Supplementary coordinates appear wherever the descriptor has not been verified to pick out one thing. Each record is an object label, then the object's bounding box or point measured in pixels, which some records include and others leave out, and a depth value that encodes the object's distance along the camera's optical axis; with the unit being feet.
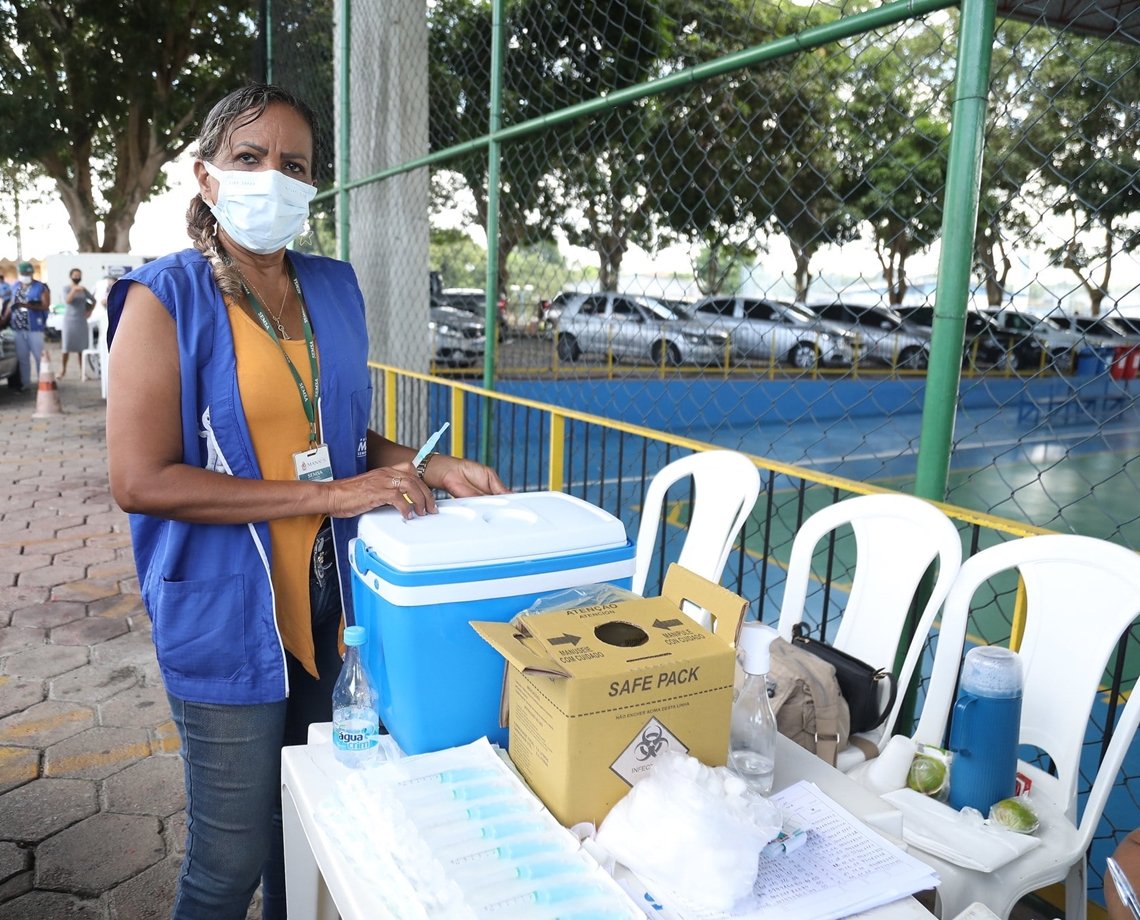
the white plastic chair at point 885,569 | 7.22
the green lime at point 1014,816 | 4.90
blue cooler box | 4.45
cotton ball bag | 3.54
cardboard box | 3.92
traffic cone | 33.53
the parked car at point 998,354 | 56.34
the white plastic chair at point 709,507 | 9.14
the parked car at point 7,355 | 37.19
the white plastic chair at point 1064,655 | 5.51
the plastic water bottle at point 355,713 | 4.71
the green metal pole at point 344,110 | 20.29
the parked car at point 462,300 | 47.01
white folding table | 3.92
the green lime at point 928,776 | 5.10
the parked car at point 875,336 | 48.03
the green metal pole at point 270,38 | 28.71
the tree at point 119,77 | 54.54
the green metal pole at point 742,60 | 7.36
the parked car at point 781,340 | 43.42
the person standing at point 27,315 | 38.29
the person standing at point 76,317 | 42.42
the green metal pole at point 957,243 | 6.81
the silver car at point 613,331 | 39.17
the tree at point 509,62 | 32.24
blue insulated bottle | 4.91
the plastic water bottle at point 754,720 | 4.50
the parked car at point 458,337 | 46.47
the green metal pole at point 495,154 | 13.35
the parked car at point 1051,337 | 45.80
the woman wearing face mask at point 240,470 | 4.96
